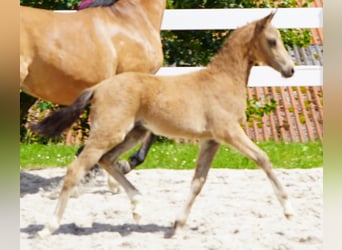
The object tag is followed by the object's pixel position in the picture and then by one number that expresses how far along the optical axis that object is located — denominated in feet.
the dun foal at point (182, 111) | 25.72
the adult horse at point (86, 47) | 31.73
